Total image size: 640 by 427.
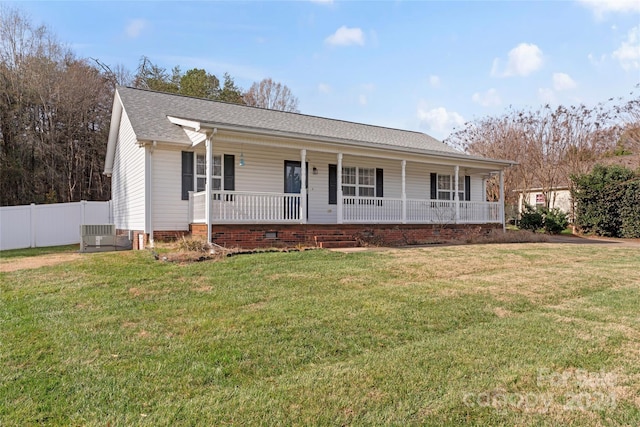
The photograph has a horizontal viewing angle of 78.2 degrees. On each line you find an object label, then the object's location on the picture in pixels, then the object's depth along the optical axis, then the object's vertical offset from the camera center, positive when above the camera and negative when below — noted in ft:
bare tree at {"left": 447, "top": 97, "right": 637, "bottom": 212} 78.28 +16.14
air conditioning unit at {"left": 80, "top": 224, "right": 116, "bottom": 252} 39.63 -1.95
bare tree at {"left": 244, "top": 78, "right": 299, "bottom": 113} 116.78 +36.68
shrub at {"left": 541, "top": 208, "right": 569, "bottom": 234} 65.67 -0.93
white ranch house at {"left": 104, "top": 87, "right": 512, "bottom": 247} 35.81 +4.23
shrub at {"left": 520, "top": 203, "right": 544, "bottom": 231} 65.92 -0.74
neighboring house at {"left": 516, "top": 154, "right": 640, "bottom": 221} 76.54 +5.26
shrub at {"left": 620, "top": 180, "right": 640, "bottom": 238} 61.21 +0.61
